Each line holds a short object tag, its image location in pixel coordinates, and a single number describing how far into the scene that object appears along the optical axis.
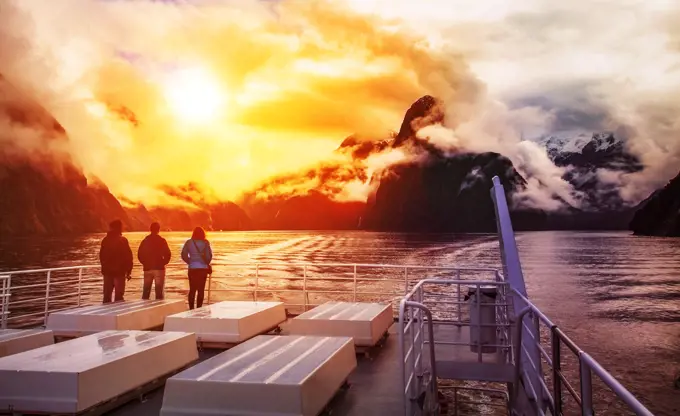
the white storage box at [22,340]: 6.68
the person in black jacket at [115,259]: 10.94
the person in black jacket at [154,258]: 11.12
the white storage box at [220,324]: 8.06
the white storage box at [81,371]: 4.94
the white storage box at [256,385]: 4.51
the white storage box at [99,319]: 8.44
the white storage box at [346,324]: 8.06
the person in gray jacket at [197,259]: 10.92
